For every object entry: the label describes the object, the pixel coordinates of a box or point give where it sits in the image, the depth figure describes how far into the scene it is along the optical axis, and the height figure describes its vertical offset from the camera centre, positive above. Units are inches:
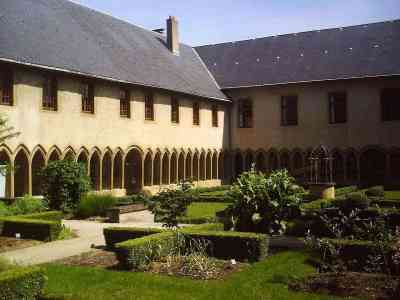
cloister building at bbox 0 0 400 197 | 816.9 +131.2
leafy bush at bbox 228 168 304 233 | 514.3 -39.9
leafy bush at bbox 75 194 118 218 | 746.8 -59.7
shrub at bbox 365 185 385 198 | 885.8 -53.6
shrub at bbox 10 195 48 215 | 673.6 -53.6
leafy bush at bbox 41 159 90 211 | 749.9 -27.0
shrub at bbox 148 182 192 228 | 461.4 -35.9
